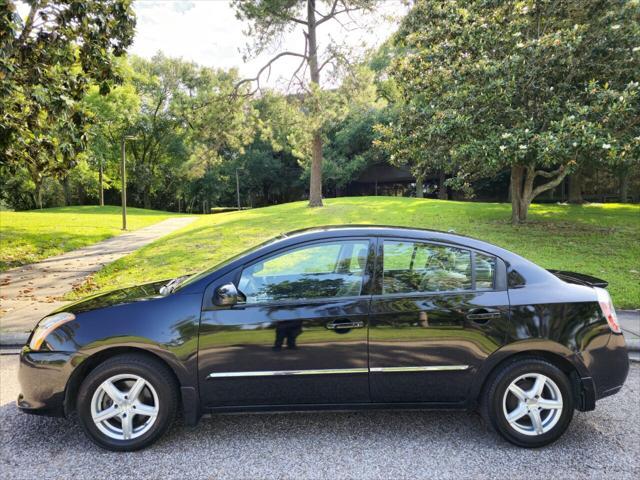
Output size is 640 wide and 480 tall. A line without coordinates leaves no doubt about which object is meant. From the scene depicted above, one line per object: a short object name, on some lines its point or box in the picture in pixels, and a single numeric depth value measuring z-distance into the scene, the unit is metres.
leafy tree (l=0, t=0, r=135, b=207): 8.09
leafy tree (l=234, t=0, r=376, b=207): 21.17
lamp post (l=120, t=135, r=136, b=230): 18.72
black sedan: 3.08
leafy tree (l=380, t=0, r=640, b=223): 9.05
